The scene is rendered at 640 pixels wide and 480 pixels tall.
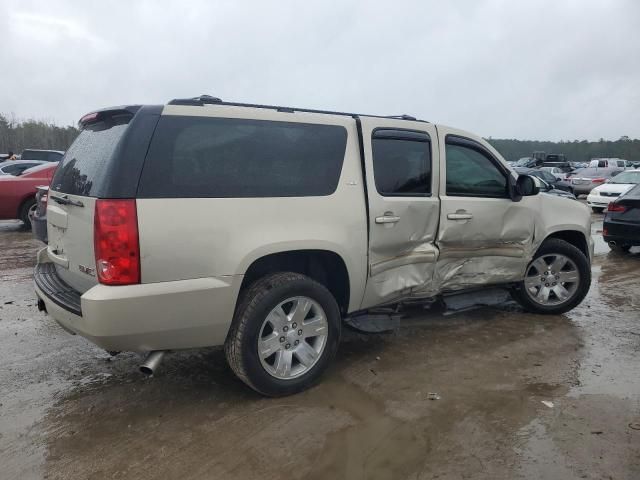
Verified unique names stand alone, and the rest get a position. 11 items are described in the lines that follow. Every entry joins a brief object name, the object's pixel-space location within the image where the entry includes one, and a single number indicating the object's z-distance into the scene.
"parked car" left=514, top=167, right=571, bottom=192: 20.22
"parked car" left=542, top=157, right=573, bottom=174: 35.73
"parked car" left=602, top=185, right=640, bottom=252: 9.01
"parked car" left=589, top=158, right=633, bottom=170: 35.38
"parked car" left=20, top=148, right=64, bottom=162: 18.95
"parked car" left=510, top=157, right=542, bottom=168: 33.30
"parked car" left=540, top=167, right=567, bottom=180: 27.22
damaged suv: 2.95
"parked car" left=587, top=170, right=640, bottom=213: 16.33
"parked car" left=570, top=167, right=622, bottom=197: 22.48
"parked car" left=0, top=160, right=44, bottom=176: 12.50
